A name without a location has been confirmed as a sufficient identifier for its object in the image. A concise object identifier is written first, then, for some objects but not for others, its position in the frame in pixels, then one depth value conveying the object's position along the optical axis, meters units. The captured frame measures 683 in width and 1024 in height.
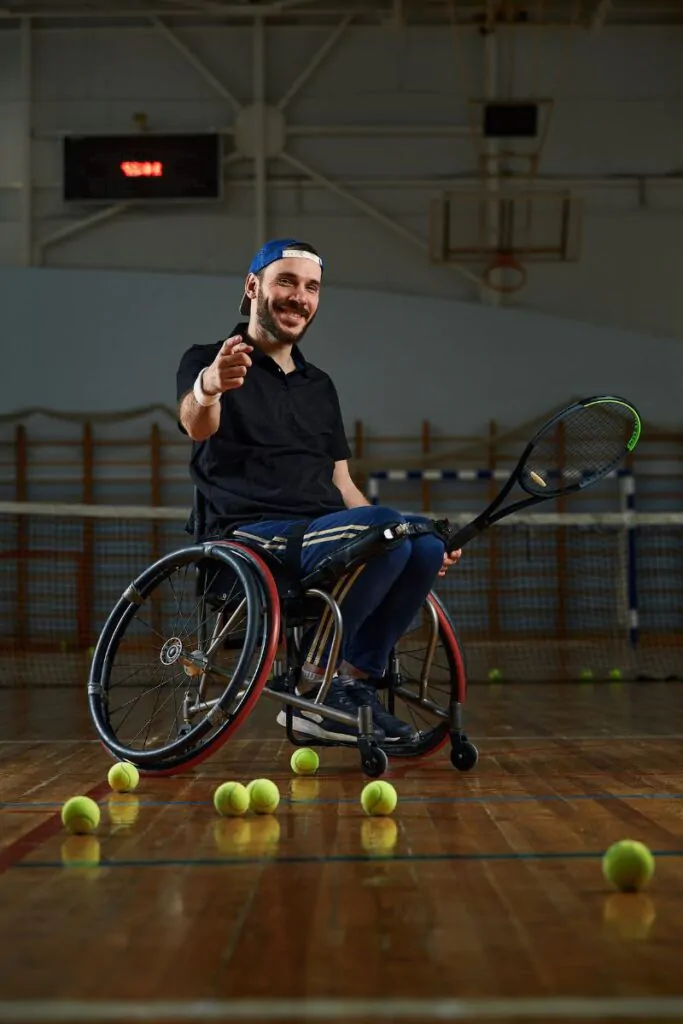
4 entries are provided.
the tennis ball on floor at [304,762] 3.25
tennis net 11.04
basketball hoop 11.42
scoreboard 11.73
